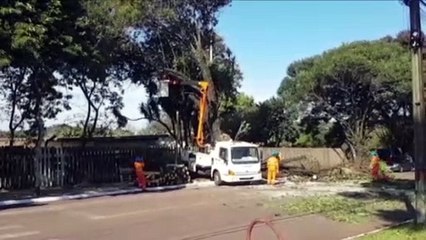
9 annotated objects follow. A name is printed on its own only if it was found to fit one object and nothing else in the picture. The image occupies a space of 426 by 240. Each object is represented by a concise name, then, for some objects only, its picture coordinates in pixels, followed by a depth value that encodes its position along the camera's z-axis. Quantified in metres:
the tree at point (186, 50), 37.31
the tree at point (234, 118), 46.81
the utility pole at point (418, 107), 14.59
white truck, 30.50
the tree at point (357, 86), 46.22
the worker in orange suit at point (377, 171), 33.07
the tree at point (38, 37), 21.00
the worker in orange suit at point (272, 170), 31.11
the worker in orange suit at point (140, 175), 28.20
